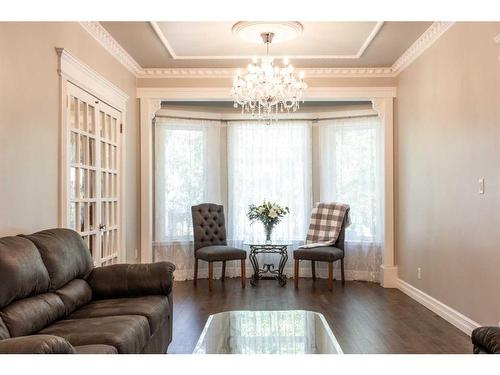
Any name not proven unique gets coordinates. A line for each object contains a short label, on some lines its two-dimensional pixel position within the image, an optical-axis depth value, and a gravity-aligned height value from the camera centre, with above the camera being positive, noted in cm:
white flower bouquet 639 -30
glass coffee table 260 -88
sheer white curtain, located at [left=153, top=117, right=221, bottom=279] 661 +19
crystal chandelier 433 +102
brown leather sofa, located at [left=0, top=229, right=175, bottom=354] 218 -61
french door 381 +20
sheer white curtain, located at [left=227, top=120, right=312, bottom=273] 691 +31
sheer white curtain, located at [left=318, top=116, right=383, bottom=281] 652 +16
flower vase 642 -53
